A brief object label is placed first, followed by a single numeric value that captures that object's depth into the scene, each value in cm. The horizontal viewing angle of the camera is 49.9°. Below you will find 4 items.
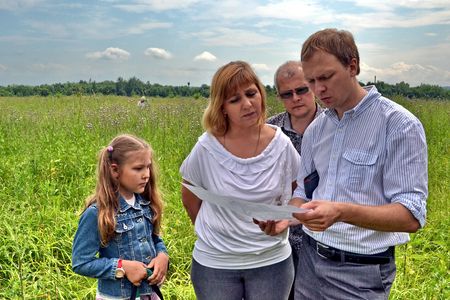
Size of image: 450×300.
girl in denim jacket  206
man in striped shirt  145
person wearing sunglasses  233
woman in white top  198
